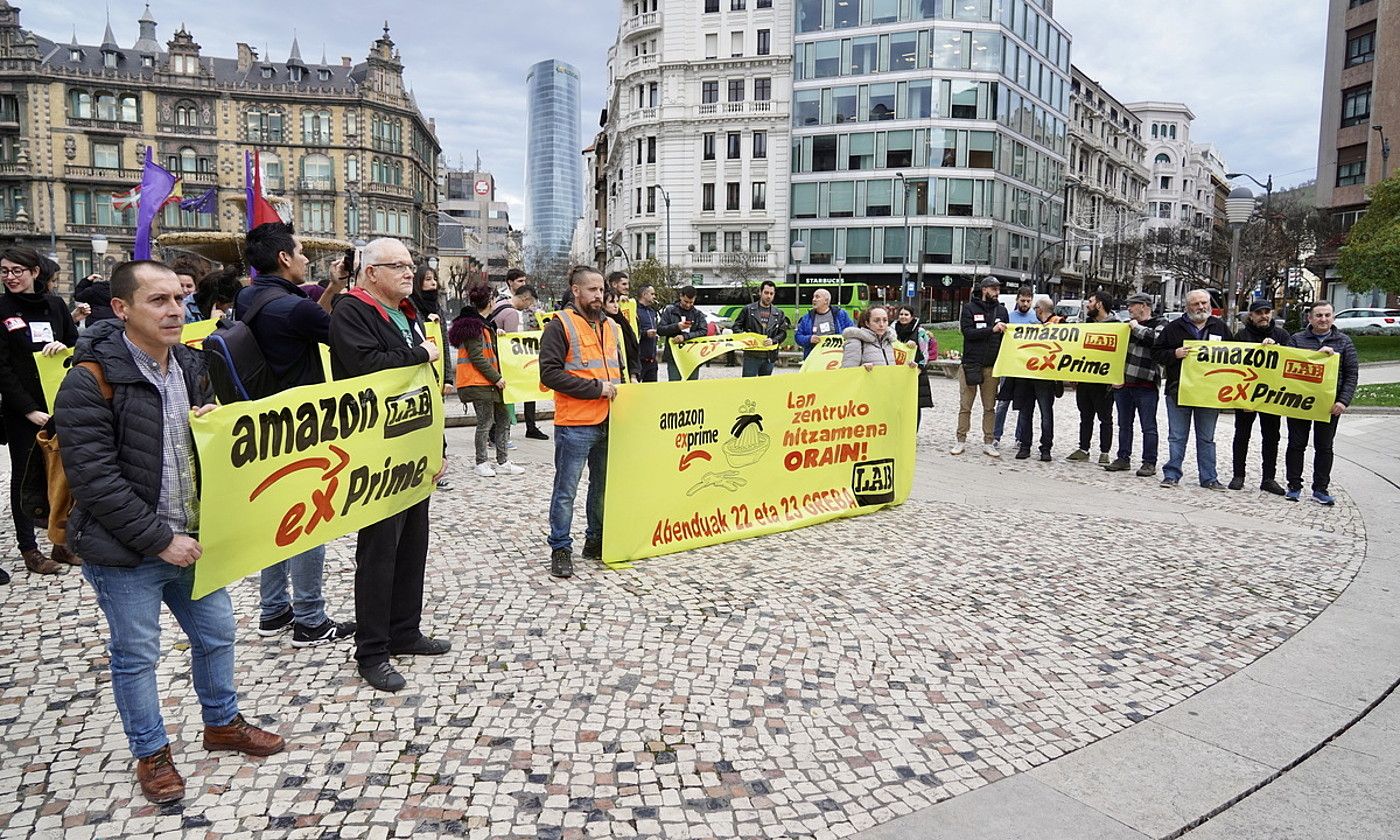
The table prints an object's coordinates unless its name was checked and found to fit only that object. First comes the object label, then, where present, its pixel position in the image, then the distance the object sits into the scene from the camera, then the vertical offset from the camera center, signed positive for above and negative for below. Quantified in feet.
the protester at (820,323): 39.17 -0.03
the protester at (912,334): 36.29 -0.45
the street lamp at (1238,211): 54.65 +7.12
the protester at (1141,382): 32.73 -2.06
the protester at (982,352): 36.24 -1.14
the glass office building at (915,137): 197.16 +41.77
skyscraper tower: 353.08 +26.17
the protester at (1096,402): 35.40 -3.02
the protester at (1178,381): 31.76 -1.94
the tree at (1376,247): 98.69 +9.12
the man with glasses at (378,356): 13.97 -0.63
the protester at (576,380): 19.21 -1.31
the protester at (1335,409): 28.89 -2.56
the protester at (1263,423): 30.94 -3.36
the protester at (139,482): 9.83 -1.90
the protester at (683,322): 45.39 -0.09
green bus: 128.88 +4.51
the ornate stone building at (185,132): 244.83 +51.48
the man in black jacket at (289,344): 14.11 -0.46
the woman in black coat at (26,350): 19.44 -0.83
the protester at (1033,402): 35.91 -3.11
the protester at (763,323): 44.47 -0.09
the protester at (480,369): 30.66 -1.75
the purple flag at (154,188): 29.09 +4.33
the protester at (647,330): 42.91 -0.48
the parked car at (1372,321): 130.94 +1.16
